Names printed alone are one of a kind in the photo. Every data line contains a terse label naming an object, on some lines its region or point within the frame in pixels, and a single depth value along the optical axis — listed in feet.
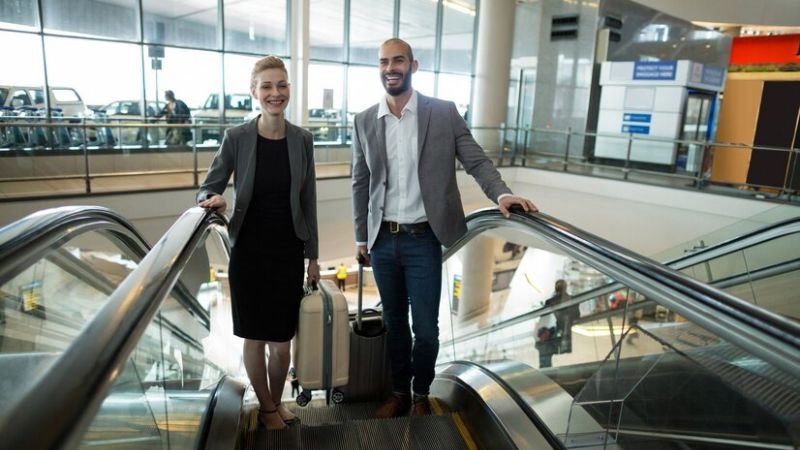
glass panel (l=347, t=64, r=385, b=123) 51.70
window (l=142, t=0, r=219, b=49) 39.50
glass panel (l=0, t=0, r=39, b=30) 33.42
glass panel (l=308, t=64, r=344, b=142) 49.26
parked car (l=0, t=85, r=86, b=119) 33.96
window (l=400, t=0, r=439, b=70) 55.26
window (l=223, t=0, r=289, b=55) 43.65
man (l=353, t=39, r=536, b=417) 8.98
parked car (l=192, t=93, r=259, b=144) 42.63
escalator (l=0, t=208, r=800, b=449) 3.25
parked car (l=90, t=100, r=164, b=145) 37.92
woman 8.45
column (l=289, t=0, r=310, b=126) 40.68
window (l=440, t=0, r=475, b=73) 58.03
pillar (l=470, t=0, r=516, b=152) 50.31
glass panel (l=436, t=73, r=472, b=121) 58.49
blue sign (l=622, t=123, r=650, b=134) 41.59
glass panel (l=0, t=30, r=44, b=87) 33.65
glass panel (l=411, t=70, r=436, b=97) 56.95
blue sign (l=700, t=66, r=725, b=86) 41.46
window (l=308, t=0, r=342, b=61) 49.24
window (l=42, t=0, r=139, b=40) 35.32
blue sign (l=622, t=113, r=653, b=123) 41.07
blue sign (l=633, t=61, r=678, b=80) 39.34
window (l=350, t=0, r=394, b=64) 51.08
